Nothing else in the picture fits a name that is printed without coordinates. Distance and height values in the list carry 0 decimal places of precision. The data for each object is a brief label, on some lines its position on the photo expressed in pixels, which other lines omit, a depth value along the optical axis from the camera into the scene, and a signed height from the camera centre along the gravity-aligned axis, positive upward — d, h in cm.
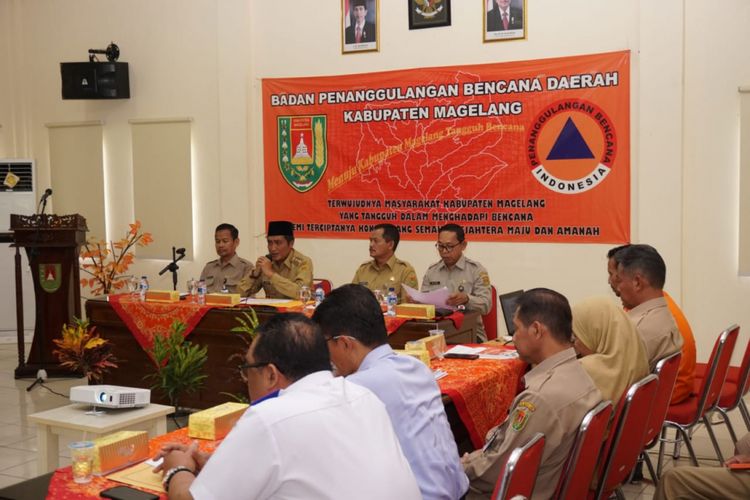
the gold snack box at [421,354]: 404 -71
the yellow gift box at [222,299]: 583 -63
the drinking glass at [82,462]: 247 -72
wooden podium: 718 -56
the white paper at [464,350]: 446 -77
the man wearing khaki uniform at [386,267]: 629 -47
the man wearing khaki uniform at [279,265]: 655 -46
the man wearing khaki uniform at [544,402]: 275 -65
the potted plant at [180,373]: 402 -77
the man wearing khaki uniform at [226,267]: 693 -49
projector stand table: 314 -79
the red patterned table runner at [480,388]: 367 -83
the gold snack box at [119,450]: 251 -72
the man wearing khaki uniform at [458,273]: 593 -50
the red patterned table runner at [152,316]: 584 -74
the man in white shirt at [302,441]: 185 -52
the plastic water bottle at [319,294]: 578 -60
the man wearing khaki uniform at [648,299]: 409 -49
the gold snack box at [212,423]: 282 -71
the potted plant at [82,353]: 447 -79
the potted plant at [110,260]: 816 -54
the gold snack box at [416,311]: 511 -64
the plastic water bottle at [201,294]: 593 -60
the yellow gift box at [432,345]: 423 -70
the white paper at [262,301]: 583 -66
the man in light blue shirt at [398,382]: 258 -54
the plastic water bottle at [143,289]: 615 -58
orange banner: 703 +45
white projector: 327 -71
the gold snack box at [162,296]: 608 -63
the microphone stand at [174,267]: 656 -46
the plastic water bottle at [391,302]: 524 -61
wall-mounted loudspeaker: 888 +132
